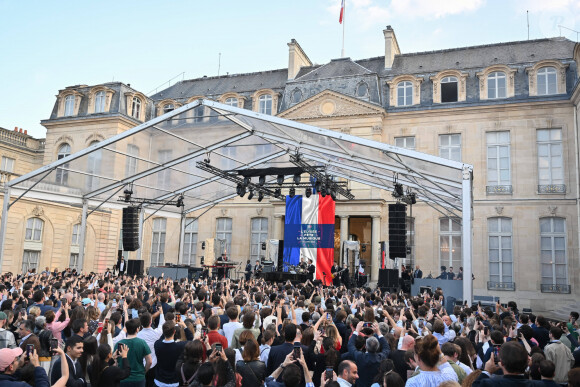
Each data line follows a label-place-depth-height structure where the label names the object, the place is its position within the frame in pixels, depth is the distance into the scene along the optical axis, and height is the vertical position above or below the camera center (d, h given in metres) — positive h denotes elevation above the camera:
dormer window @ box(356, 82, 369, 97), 24.84 +8.95
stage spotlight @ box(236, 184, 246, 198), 18.97 +2.40
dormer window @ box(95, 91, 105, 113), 28.04 +8.70
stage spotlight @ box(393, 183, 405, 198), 15.93 +2.26
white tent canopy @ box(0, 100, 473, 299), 13.55 +3.24
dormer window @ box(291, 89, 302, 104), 26.49 +9.00
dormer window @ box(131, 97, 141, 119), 28.84 +8.70
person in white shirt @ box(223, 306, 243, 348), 5.69 -0.99
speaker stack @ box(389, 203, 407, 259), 16.55 +0.84
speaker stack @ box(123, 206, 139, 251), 19.77 +0.66
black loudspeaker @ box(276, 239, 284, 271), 22.69 -0.29
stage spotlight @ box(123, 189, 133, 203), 19.25 +2.09
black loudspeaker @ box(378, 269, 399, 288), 17.25 -0.99
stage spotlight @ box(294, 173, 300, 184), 17.36 +2.76
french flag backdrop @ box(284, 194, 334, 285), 21.88 +0.87
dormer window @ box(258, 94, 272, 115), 27.84 +8.94
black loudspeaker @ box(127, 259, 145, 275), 21.23 -1.12
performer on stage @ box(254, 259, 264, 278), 21.78 -1.07
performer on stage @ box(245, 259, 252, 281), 23.36 -1.28
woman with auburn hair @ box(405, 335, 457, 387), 3.40 -0.84
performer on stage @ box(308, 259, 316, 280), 20.48 -0.93
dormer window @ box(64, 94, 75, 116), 28.92 +8.73
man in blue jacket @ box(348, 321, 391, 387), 4.58 -1.10
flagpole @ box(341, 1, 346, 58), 27.97 +14.62
